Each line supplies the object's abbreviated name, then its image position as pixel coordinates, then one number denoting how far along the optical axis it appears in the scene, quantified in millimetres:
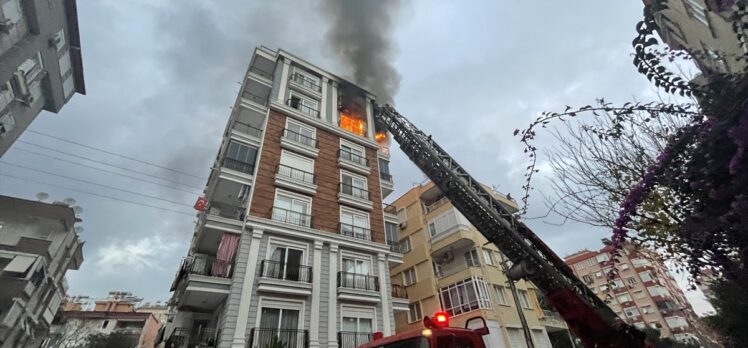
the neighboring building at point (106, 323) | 35406
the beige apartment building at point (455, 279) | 22422
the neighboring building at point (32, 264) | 20656
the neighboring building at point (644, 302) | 48406
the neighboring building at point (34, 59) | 15086
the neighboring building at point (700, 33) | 5594
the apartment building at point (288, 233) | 14055
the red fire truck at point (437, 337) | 5265
